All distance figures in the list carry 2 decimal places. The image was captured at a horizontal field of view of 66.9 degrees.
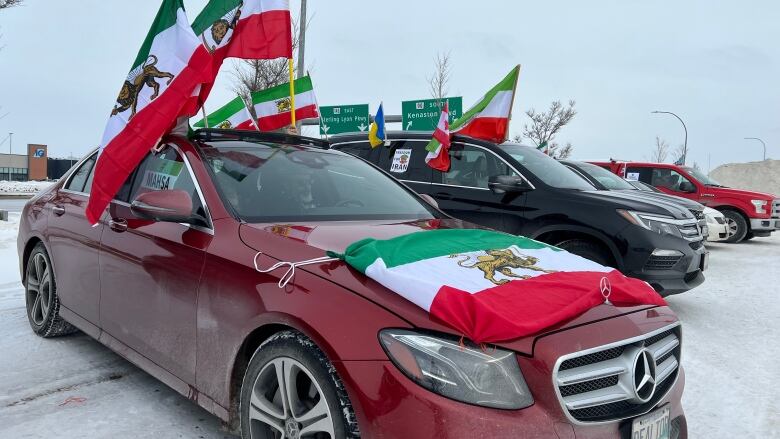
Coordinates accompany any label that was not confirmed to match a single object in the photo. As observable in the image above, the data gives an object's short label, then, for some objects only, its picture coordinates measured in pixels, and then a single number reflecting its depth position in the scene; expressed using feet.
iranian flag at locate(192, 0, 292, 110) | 13.11
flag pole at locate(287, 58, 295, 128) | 14.37
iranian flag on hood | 6.48
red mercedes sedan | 6.31
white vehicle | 40.78
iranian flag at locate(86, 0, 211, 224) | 11.09
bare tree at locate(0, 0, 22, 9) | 37.20
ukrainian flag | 23.94
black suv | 18.40
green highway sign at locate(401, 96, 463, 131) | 78.89
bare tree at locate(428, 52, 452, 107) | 82.02
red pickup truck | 46.16
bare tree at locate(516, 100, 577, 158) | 119.75
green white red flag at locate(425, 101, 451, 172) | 21.68
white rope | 7.68
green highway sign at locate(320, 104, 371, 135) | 83.56
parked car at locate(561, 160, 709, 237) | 27.49
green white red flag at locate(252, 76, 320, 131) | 28.40
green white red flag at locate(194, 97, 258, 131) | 29.22
